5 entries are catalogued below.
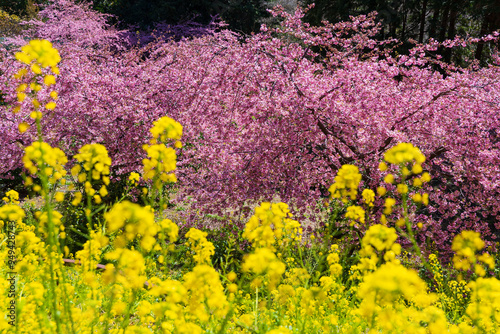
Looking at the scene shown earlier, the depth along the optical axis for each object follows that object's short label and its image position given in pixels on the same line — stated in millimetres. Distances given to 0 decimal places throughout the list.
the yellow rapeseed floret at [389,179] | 3968
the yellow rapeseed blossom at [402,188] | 3800
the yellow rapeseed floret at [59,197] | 4078
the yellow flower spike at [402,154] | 3770
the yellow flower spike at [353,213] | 5531
